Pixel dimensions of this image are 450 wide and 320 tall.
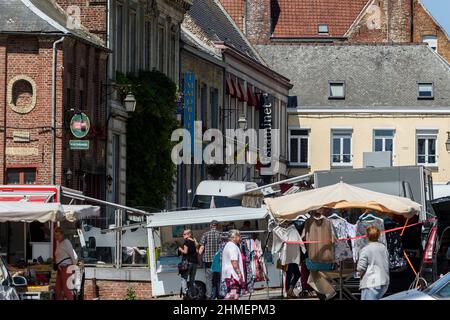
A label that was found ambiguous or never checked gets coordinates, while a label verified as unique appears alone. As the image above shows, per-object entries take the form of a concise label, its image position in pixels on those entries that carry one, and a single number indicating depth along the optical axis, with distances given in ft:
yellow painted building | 266.98
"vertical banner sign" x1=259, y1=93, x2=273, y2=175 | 246.68
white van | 174.09
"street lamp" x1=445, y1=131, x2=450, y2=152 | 244.22
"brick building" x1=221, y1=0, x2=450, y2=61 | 306.14
